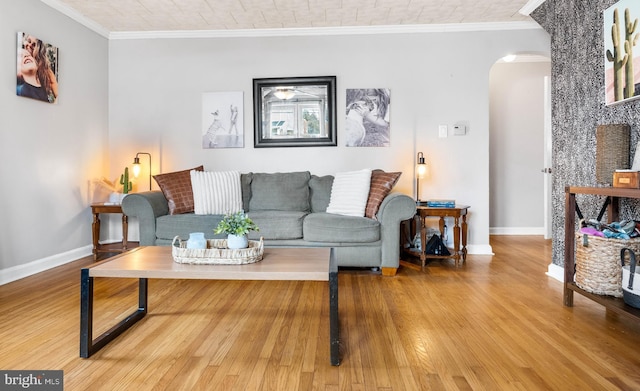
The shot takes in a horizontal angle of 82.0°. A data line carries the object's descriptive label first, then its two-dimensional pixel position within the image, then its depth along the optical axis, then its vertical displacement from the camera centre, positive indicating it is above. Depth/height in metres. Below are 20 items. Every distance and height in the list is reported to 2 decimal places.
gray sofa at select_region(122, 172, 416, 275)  3.00 -0.28
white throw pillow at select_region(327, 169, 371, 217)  3.25 +0.00
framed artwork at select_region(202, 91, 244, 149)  4.05 +0.83
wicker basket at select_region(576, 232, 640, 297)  1.97 -0.39
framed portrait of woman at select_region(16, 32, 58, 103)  2.96 +1.07
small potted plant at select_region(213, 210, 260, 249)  1.86 -0.17
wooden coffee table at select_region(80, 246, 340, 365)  1.55 -0.34
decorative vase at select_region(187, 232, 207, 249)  1.86 -0.24
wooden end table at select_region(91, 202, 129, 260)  3.48 -0.25
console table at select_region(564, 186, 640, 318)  2.22 -0.21
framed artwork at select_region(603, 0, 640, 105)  2.12 +0.85
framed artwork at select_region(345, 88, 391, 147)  3.94 +0.84
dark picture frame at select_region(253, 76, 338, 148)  3.96 +0.90
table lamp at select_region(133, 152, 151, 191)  3.87 +0.30
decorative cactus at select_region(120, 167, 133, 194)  3.77 +0.13
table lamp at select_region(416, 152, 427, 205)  3.73 +0.25
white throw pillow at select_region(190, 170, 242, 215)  3.38 +0.03
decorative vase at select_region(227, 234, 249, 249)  1.86 -0.24
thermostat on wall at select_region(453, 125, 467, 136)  3.91 +0.68
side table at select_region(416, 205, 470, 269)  3.30 -0.29
